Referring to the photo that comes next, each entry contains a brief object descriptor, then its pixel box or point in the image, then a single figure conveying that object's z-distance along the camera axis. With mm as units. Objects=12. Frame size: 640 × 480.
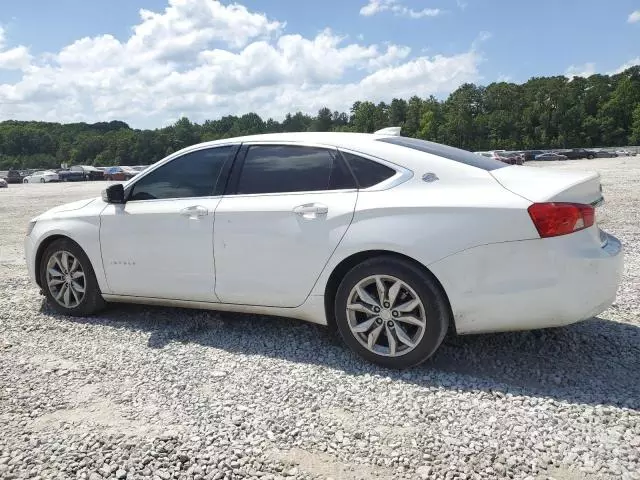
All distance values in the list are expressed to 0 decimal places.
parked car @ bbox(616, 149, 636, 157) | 81150
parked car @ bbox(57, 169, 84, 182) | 60188
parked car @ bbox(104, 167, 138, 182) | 58656
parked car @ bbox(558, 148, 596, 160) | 84500
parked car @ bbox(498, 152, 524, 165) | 53569
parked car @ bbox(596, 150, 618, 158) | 83512
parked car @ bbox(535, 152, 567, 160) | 83688
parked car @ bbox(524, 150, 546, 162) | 84450
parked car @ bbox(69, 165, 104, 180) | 61844
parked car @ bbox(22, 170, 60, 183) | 59250
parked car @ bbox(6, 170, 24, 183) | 66625
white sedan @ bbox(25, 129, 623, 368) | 3445
